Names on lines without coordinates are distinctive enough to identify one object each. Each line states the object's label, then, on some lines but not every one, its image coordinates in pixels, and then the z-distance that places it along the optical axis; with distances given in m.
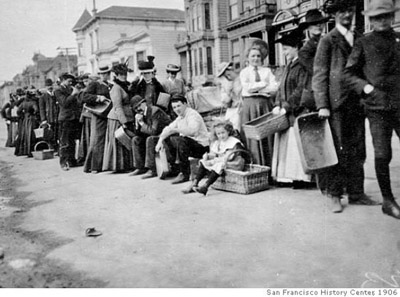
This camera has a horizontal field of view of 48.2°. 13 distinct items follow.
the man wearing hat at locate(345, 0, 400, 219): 3.46
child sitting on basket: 5.06
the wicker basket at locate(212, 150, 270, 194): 4.86
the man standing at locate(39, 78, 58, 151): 9.86
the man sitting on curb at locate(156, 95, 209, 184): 5.84
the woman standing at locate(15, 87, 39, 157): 10.34
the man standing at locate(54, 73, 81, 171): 7.94
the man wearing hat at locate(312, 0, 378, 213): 3.75
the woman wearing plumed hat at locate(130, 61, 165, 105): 6.58
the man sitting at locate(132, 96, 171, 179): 6.42
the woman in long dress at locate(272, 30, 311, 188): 4.60
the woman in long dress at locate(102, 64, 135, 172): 6.80
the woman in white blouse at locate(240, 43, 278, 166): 5.22
